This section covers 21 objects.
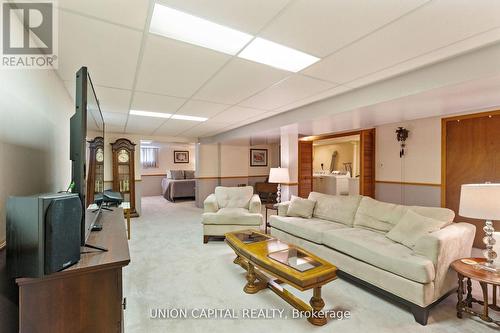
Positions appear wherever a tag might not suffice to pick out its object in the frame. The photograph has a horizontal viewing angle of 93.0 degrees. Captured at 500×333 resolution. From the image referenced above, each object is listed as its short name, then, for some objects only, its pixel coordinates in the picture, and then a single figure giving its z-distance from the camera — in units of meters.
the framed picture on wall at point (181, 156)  10.35
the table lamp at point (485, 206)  1.87
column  5.23
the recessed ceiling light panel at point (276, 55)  1.79
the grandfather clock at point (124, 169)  5.67
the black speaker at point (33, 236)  0.95
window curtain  9.84
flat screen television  1.24
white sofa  1.96
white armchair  3.83
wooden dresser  0.97
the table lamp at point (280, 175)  4.61
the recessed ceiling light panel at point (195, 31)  1.45
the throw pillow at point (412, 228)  2.27
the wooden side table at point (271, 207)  4.15
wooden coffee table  1.86
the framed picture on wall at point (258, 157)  8.41
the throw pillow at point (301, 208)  3.65
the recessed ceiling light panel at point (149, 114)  3.82
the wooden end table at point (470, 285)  1.79
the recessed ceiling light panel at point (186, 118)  4.16
